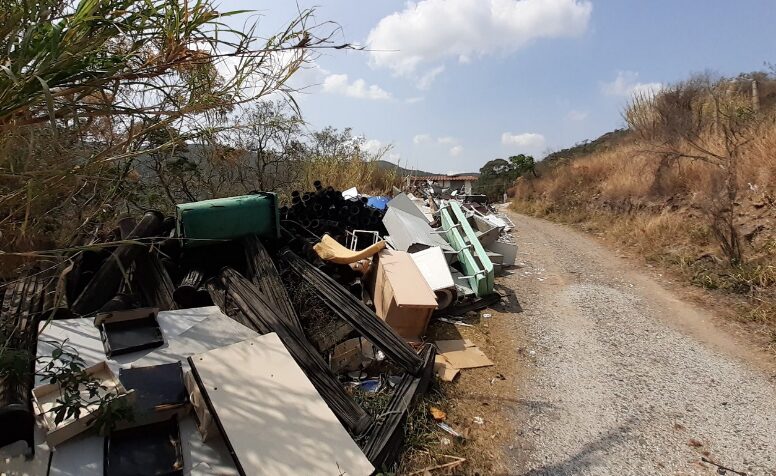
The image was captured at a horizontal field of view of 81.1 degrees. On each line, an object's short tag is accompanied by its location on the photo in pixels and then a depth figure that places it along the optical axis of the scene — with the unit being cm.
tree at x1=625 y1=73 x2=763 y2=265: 639
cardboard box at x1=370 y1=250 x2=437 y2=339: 419
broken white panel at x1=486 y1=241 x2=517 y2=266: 745
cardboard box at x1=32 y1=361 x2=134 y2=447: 201
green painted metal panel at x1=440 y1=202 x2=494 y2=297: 549
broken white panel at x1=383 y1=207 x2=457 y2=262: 582
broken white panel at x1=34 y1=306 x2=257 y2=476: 201
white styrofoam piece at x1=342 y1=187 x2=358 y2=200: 821
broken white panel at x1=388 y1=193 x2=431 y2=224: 716
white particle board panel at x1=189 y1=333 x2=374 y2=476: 218
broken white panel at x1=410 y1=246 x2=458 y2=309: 487
